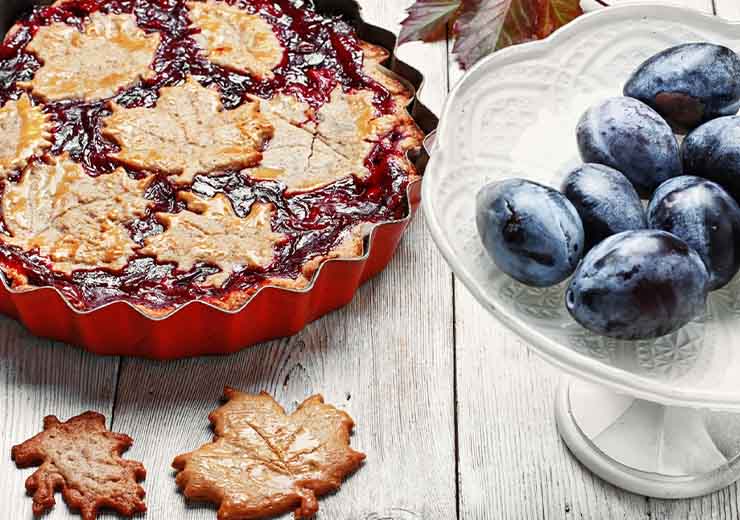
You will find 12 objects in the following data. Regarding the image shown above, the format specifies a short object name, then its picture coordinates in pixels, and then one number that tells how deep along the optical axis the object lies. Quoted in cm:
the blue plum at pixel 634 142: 82
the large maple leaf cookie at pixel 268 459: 91
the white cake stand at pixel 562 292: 78
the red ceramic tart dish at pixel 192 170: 96
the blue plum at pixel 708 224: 79
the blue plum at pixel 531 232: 79
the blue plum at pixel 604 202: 80
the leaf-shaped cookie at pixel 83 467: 91
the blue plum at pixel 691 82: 83
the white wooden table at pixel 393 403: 93
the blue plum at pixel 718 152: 81
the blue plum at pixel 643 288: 77
